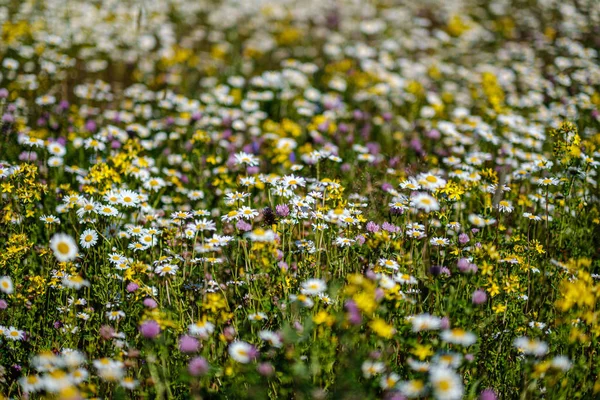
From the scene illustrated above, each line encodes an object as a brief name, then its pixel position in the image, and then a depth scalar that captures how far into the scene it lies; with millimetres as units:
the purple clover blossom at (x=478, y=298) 2102
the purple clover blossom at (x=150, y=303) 2359
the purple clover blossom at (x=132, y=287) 2547
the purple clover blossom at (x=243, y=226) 2689
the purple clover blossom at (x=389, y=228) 2744
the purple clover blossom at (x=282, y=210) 2682
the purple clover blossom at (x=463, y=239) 2850
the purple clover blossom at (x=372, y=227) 2751
